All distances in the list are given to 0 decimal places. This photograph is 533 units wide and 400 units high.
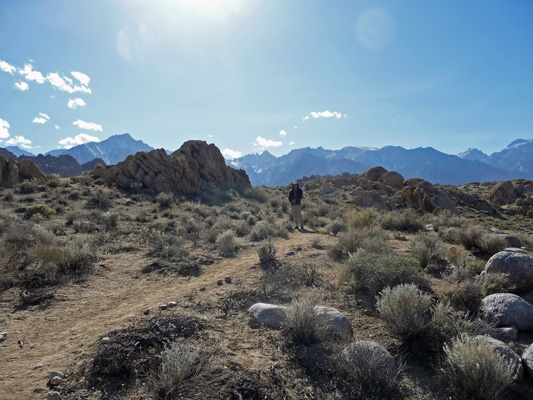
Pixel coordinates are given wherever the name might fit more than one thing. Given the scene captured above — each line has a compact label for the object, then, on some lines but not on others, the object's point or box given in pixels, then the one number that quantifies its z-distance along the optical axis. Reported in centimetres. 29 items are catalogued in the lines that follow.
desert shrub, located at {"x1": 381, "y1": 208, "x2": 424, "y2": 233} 1170
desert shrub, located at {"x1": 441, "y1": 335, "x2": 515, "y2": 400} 252
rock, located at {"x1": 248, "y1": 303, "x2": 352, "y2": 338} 376
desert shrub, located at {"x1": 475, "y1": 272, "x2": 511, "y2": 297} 446
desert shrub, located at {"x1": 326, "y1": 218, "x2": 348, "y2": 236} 1108
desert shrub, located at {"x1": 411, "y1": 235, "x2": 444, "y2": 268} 639
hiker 1262
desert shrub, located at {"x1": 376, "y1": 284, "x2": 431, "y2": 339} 352
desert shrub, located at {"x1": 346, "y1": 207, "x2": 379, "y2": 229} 1067
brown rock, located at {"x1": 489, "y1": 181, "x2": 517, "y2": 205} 3931
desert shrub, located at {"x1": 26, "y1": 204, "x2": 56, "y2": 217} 1252
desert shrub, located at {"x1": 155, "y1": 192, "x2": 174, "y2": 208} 1870
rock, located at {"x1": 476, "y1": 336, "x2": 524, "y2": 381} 283
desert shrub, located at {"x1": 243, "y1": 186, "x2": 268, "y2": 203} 2845
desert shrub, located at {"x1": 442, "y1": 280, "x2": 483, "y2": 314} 425
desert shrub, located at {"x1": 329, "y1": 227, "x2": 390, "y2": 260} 687
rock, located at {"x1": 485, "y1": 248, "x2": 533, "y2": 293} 468
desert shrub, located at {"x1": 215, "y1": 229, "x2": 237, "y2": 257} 890
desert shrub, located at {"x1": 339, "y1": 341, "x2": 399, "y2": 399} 274
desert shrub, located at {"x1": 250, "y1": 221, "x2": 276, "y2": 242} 1068
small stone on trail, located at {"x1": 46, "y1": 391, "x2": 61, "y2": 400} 262
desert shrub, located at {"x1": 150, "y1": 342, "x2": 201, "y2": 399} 253
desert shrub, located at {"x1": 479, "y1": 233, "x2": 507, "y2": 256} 716
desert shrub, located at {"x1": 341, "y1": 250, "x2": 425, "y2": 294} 495
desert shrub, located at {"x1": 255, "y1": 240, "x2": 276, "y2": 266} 707
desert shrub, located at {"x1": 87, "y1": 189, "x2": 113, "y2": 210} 1633
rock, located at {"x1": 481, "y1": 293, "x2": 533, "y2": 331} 370
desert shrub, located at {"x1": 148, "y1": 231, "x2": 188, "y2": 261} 800
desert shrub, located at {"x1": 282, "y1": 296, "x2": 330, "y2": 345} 357
